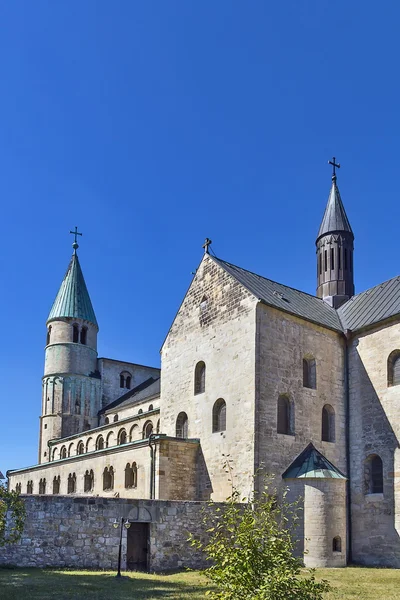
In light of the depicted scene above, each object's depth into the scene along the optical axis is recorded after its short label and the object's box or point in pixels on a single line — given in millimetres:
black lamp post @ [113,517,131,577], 20206
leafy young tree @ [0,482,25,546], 16853
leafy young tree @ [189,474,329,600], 9562
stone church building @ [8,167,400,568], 26547
